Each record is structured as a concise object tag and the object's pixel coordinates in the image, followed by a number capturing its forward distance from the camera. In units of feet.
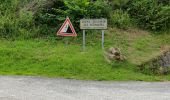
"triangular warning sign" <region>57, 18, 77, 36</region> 47.70
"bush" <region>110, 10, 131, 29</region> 58.65
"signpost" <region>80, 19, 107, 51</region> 48.24
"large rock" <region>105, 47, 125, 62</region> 44.90
